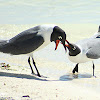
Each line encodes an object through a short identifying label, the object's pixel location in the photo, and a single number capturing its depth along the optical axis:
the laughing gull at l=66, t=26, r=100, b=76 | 14.93
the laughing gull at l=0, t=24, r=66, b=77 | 12.48
